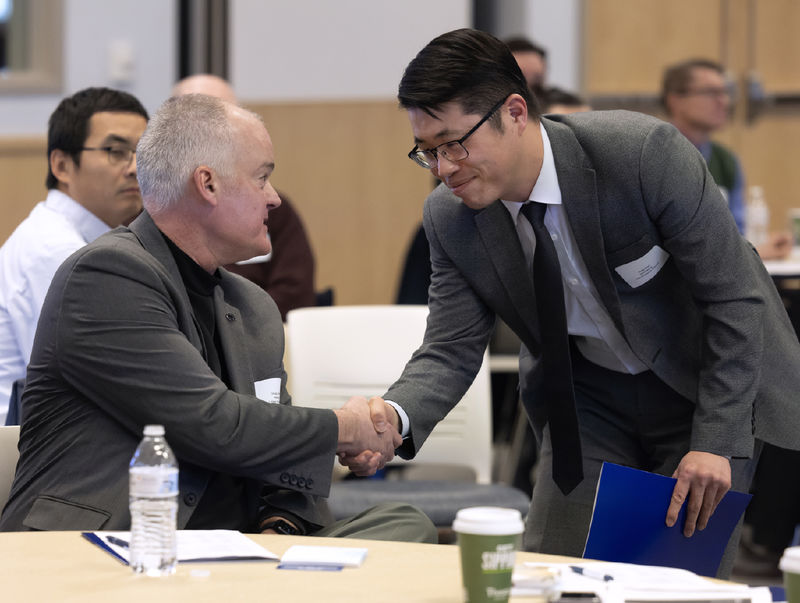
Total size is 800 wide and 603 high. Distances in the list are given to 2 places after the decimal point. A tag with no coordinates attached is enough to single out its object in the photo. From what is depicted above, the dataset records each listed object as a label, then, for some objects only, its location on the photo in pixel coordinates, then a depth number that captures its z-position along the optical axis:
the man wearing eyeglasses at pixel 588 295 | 4.20
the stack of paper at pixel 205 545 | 3.16
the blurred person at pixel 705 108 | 11.13
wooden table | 2.81
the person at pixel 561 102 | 8.84
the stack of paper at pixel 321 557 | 3.08
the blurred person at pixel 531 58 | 9.64
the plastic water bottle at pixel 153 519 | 3.01
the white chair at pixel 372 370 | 6.85
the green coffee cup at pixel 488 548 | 2.54
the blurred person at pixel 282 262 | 8.86
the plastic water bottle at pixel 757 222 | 10.41
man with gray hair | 3.94
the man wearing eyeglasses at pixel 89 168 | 6.25
